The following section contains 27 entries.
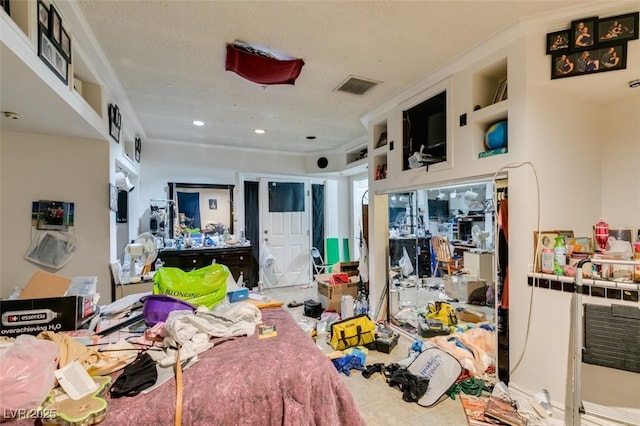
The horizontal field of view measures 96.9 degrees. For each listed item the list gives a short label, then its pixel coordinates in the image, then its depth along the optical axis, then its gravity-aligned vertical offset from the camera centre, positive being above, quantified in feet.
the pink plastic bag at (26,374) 2.96 -1.79
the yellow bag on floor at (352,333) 9.24 -3.92
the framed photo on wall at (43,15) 4.87 +3.49
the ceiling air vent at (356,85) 8.81 +4.17
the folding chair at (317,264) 18.29 -3.30
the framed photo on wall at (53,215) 7.86 -0.04
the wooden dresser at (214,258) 13.75 -2.26
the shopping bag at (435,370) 6.72 -3.99
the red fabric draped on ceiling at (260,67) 7.14 +3.86
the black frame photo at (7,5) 4.39 +3.31
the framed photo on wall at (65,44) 5.64 +3.47
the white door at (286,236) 17.63 -1.39
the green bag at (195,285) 6.11 -1.56
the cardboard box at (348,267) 14.39 -2.73
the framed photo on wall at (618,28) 5.56 +3.73
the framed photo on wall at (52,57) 4.92 +2.93
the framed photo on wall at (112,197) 8.59 +0.51
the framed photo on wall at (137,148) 13.07 +3.12
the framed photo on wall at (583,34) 5.82 +3.76
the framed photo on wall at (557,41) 6.07 +3.75
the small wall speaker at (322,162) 18.24 +3.33
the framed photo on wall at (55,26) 5.23 +3.56
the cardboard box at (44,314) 4.74 -1.77
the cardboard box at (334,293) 12.64 -3.57
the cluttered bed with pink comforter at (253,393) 3.33 -2.27
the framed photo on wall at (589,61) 5.71 +3.21
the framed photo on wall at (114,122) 8.76 +2.95
